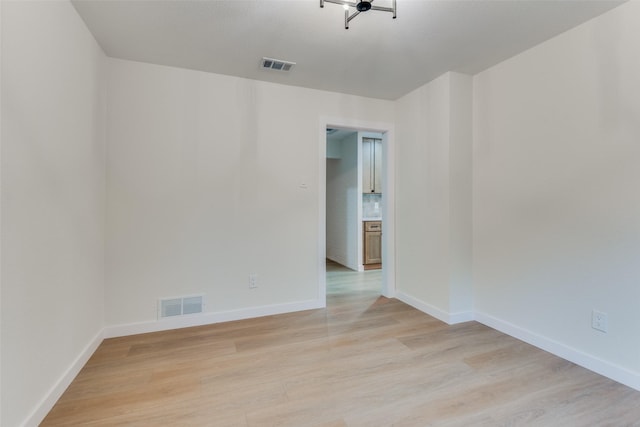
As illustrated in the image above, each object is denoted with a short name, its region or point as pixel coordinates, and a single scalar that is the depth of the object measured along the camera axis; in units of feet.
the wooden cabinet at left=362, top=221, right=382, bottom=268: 16.88
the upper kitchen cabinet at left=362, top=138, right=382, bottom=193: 17.42
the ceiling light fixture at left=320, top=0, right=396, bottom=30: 5.12
